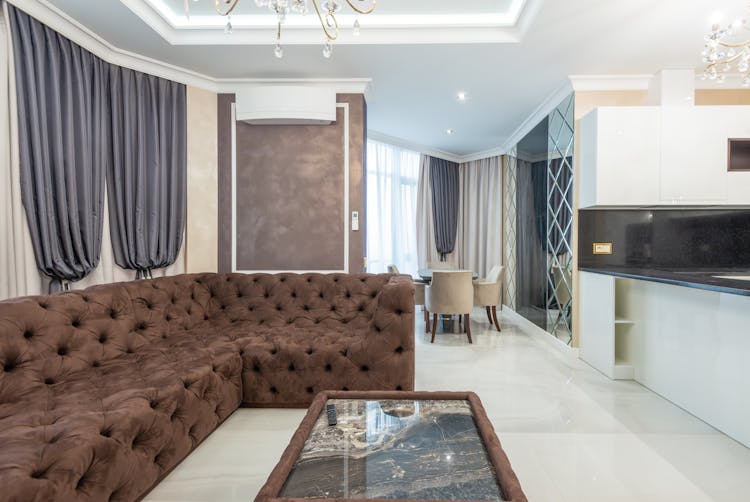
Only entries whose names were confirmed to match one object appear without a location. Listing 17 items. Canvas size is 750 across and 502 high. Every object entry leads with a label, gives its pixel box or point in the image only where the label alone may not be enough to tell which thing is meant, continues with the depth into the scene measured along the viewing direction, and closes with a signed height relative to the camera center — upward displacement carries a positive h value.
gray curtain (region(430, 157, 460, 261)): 6.72 +0.81
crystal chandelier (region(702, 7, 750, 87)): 2.09 +1.12
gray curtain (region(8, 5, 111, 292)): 2.32 +0.67
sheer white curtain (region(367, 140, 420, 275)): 5.77 +0.65
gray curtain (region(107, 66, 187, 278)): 2.98 +0.63
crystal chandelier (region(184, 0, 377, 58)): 1.50 +0.96
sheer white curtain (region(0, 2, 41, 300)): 2.23 +0.32
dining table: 4.97 -0.36
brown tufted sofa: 1.30 -0.61
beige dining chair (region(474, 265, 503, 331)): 5.00 -0.60
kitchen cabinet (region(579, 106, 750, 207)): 3.22 +0.78
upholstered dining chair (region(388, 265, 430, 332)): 4.94 -0.56
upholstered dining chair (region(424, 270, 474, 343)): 4.32 -0.51
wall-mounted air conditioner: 3.37 +1.27
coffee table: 1.07 -0.67
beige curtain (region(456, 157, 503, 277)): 6.62 +0.57
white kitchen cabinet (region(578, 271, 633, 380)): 3.14 -0.68
